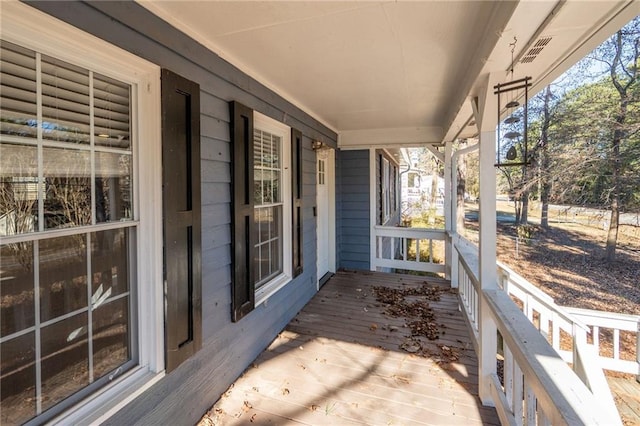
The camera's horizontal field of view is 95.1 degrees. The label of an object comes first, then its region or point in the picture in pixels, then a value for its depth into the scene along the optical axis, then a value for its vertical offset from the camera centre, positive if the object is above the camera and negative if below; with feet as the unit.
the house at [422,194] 61.67 +3.15
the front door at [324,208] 15.16 -0.08
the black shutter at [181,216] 5.27 -0.16
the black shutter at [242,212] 7.21 -0.14
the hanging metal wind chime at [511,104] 5.23 +1.97
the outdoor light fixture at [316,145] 12.94 +2.76
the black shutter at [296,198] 10.82 +0.33
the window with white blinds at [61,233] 3.44 -0.35
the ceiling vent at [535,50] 4.56 +2.60
